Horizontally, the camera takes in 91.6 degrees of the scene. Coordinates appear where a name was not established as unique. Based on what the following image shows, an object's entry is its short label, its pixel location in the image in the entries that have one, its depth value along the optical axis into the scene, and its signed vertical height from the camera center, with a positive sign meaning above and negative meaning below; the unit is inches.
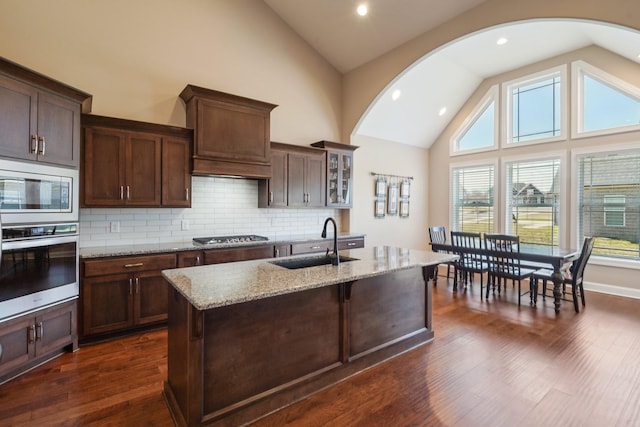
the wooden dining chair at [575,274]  157.2 -32.0
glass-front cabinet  204.8 +27.1
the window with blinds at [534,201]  220.1 +9.9
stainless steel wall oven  91.8 -7.9
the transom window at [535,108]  217.3 +78.3
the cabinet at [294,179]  179.5 +20.5
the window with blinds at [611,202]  190.4 +8.1
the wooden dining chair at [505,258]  168.4 -24.7
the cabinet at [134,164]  125.6 +20.9
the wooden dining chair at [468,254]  185.6 -24.5
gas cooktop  153.2 -13.9
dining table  154.3 -22.0
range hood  147.8 +40.2
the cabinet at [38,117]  91.7 +30.7
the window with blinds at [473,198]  254.4 +13.0
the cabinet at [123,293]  119.0 -32.4
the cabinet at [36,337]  93.2 -41.0
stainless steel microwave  91.4 +6.0
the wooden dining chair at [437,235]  214.2 -15.1
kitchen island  72.6 -33.3
